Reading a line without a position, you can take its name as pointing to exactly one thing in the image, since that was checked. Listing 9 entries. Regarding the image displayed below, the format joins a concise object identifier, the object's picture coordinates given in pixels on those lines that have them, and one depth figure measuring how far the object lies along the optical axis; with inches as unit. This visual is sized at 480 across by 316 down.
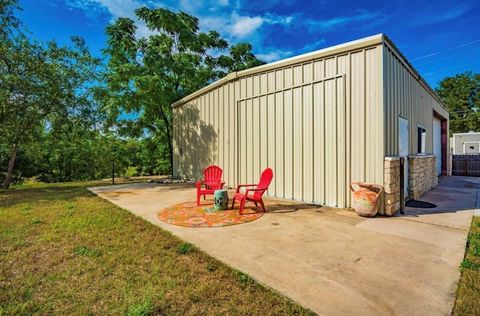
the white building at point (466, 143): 776.3
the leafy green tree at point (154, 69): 434.9
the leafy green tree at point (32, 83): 324.2
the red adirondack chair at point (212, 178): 247.0
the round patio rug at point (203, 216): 166.1
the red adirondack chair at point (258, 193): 186.4
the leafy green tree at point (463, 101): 1316.4
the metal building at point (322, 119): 186.9
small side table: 199.5
